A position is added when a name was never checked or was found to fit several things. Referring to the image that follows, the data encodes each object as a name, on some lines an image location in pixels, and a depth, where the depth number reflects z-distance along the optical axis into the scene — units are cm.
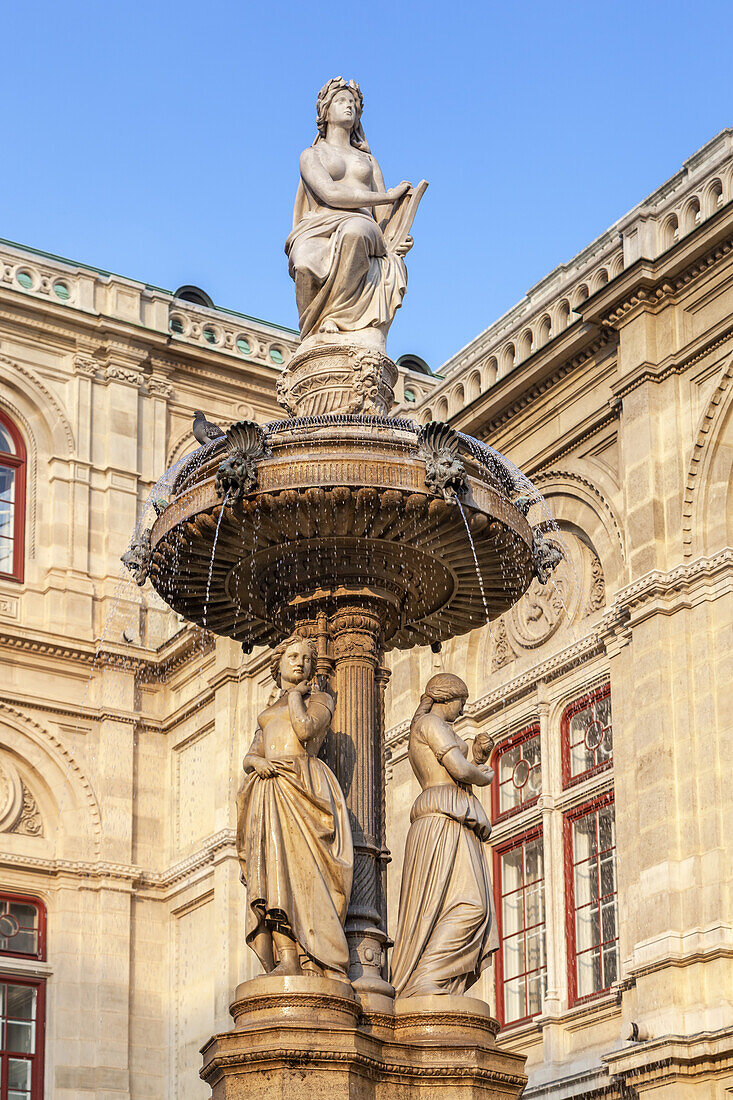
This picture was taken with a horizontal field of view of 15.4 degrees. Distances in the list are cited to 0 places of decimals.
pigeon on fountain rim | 1459
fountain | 1203
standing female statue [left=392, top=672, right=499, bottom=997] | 1299
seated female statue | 1518
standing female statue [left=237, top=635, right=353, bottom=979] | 1246
